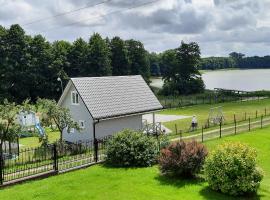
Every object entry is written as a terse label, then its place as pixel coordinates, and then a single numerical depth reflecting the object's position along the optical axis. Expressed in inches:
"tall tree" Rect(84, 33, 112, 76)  3248.0
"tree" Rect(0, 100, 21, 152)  932.6
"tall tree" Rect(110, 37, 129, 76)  3671.3
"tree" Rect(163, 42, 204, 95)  3622.0
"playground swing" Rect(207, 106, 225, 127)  1585.9
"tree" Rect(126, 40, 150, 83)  3853.3
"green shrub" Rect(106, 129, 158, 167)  826.2
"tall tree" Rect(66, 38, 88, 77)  3169.3
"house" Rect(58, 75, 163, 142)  1218.0
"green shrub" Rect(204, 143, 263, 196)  632.4
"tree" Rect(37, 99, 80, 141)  1071.6
